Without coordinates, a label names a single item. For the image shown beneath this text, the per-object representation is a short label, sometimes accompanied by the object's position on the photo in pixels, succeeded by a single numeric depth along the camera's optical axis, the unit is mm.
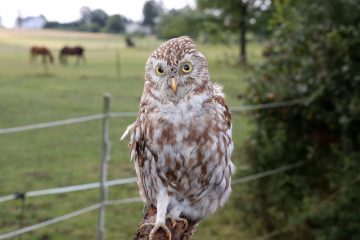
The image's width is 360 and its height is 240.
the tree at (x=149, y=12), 15748
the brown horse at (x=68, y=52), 23203
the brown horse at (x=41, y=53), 21156
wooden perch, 1586
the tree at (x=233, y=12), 20406
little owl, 1870
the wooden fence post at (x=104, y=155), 3449
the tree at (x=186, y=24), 21500
